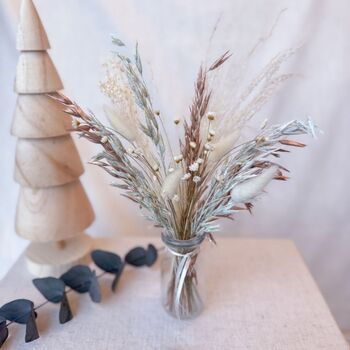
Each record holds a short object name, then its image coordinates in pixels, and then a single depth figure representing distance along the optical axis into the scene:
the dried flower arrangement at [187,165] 0.53
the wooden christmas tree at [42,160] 0.66
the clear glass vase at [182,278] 0.62
